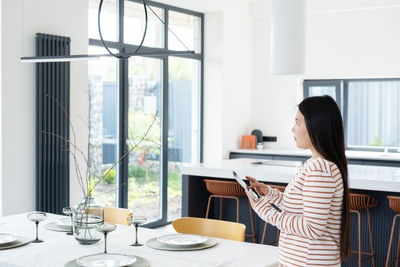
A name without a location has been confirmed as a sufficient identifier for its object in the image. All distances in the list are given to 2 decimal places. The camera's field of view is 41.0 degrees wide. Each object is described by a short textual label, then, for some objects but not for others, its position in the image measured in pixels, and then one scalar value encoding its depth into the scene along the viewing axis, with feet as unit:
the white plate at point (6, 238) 8.72
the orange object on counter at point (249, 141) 24.91
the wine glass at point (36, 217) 9.14
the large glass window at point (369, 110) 22.84
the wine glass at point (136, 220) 8.98
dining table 7.88
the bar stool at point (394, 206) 12.93
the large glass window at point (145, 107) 19.17
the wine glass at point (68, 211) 10.32
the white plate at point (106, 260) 7.54
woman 6.66
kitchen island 13.79
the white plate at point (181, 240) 8.72
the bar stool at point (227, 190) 15.67
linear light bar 9.45
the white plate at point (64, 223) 10.18
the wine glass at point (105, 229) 8.14
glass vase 8.79
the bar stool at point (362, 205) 13.53
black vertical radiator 15.74
